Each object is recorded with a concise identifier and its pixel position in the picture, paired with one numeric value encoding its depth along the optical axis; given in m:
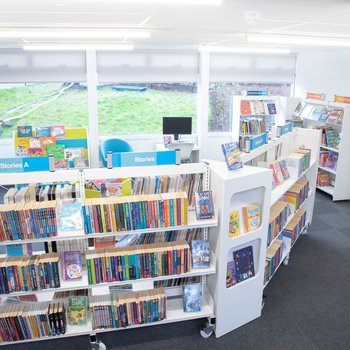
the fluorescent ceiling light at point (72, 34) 4.46
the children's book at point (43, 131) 6.48
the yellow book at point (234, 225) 3.25
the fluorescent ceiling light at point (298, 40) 4.85
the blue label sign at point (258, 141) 3.84
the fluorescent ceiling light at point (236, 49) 7.08
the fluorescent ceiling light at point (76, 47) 6.64
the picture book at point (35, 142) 6.27
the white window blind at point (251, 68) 8.29
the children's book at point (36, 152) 5.80
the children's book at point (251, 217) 3.34
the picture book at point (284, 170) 4.50
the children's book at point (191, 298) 3.29
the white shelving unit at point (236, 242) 3.10
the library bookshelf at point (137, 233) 2.91
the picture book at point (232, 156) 3.13
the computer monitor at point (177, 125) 7.71
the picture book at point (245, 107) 8.12
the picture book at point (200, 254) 3.23
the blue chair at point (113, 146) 6.98
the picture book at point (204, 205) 3.14
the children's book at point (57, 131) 6.58
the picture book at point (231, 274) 3.32
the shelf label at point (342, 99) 6.80
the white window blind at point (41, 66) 7.26
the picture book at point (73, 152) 6.39
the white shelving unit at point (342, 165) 6.54
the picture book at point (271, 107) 8.27
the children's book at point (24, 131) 6.41
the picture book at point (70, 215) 2.94
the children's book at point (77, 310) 3.10
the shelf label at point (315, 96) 7.55
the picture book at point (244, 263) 3.41
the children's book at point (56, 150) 5.98
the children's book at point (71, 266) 3.00
